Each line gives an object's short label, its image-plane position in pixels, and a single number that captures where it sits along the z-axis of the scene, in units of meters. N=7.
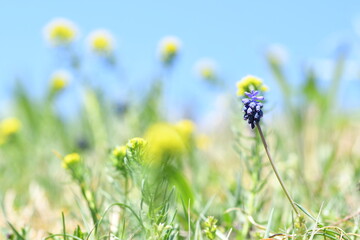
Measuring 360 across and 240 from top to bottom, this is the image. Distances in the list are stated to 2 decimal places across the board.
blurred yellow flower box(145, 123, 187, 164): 1.69
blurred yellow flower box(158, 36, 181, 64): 5.46
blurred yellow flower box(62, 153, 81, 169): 2.51
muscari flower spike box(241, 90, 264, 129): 1.86
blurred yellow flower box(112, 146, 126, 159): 2.31
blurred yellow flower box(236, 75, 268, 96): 2.11
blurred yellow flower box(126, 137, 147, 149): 1.88
